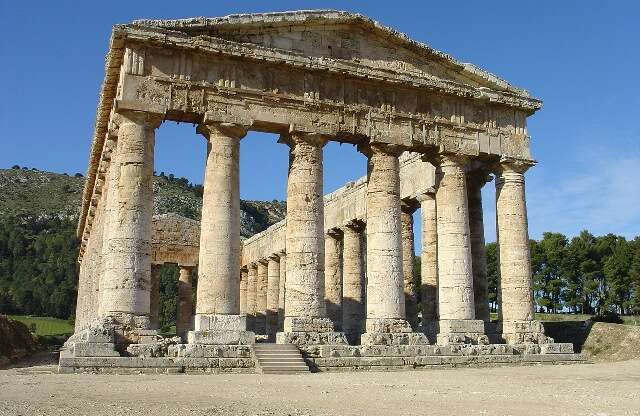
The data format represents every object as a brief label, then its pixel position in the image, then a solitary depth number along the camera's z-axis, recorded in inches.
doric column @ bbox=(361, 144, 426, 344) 845.8
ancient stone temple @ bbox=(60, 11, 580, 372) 748.0
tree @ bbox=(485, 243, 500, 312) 2397.9
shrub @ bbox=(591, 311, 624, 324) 1431.7
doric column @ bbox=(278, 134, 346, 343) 800.3
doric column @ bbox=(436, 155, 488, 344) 891.4
